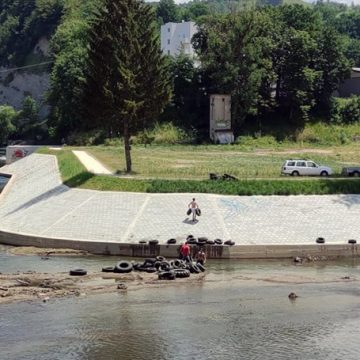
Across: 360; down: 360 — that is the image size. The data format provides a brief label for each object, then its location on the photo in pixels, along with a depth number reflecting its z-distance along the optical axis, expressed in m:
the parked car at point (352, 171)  59.41
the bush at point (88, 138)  102.51
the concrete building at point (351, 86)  110.25
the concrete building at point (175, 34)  173.12
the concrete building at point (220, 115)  98.06
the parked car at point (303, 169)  61.16
